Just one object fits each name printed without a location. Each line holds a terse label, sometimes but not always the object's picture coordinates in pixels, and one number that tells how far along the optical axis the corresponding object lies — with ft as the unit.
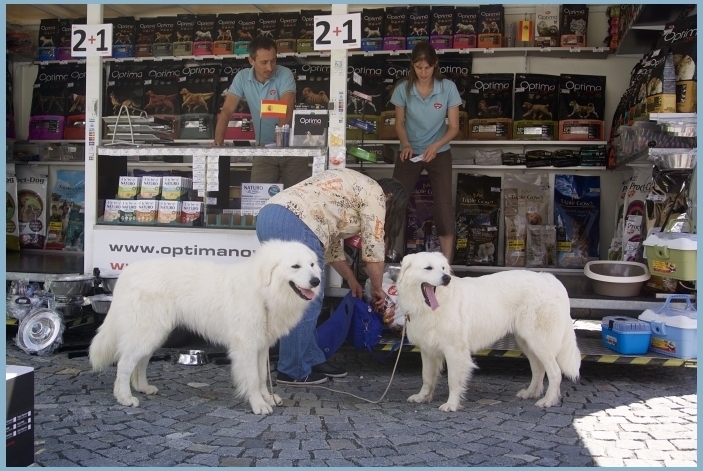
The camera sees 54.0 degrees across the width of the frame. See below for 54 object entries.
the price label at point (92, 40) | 19.30
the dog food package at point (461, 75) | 25.41
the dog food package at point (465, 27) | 25.03
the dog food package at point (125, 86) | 27.66
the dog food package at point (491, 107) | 25.25
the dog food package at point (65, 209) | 27.43
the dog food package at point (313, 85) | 26.27
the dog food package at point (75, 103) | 28.04
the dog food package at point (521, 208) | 24.93
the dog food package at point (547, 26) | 24.90
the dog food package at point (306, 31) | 26.04
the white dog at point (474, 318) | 13.87
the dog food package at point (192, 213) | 19.06
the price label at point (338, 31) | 17.93
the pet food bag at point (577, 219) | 24.56
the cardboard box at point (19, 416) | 9.61
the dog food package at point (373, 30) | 25.35
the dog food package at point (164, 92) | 27.32
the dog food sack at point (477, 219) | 24.99
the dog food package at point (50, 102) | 28.25
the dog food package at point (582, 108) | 24.82
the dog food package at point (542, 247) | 24.53
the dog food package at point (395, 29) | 25.25
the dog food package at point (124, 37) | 27.12
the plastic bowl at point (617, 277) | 17.37
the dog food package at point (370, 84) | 25.43
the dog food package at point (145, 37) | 27.04
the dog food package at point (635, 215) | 19.92
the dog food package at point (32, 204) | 27.68
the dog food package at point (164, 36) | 26.81
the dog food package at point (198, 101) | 26.96
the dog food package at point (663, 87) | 17.85
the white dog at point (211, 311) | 13.21
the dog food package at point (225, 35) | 26.45
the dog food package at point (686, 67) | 17.61
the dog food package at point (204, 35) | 26.55
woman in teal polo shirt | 19.79
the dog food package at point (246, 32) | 26.43
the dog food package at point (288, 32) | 26.16
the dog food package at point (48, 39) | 27.89
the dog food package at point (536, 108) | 25.01
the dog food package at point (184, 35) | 26.73
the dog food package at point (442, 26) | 25.13
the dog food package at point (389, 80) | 25.67
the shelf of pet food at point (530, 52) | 24.79
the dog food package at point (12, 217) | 26.96
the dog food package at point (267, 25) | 26.37
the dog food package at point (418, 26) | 25.14
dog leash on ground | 14.53
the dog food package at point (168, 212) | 19.12
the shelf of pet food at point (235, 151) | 18.29
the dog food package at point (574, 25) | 24.76
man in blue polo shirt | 19.17
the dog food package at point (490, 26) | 24.97
